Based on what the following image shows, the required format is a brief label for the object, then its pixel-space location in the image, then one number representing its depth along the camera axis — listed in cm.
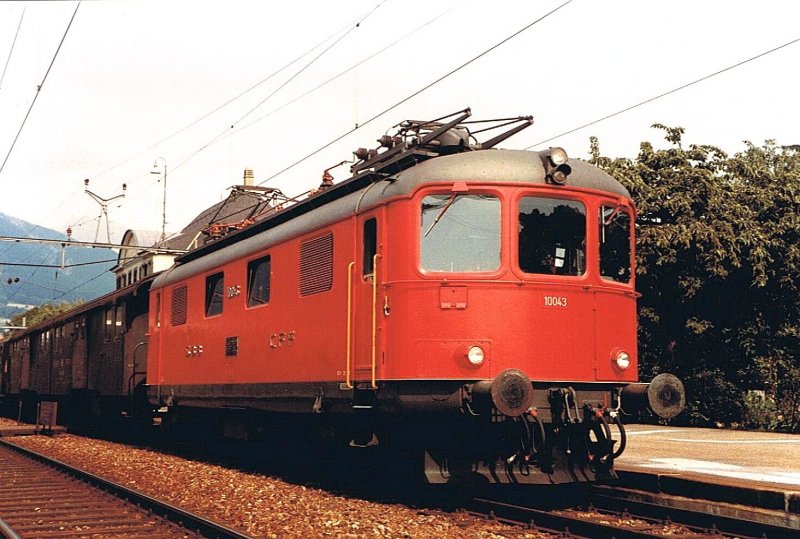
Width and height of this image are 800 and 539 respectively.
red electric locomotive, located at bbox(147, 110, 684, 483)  923
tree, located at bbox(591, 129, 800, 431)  2064
